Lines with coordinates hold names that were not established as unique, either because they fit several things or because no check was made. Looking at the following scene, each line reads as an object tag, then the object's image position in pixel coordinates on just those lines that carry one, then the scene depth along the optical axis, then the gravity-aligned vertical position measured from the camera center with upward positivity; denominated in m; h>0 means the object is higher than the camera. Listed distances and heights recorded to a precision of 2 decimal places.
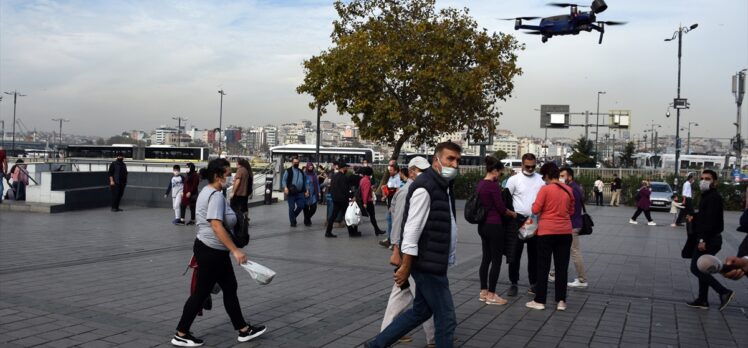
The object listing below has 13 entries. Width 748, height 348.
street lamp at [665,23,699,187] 31.15 +3.09
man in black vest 4.82 -0.67
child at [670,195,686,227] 19.84 -1.41
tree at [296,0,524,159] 24.91 +3.33
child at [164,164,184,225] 15.59 -0.89
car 28.45 -1.30
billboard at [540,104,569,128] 37.00 +2.69
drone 12.81 +2.81
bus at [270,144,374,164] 58.28 +0.37
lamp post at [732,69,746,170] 31.64 +3.85
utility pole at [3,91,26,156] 80.56 +5.53
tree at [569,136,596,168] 59.97 +0.97
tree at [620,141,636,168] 65.06 +1.01
